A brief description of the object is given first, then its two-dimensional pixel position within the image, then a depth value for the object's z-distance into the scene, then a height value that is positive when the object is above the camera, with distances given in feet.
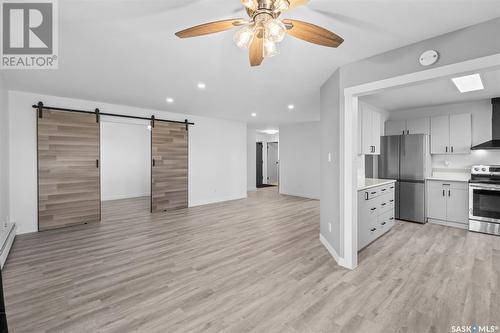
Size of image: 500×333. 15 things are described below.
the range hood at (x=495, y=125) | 13.79 +2.39
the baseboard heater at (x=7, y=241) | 9.72 -3.56
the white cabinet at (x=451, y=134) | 14.93 +2.07
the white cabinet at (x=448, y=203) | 14.34 -2.44
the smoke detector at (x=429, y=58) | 7.04 +3.33
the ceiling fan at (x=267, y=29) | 4.49 +2.92
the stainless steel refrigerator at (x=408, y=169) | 15.40 -0.28
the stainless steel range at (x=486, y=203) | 12.96 -2.18
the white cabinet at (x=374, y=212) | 10.94 -2.47
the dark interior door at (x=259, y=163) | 36.74 +0.37
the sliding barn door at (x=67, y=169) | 14.06 -0.24
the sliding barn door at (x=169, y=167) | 18.54 -0.13
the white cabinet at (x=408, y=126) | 16.43 +2.89
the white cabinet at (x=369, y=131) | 12.85 +1.99
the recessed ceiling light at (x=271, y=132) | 34.60 +5.18
